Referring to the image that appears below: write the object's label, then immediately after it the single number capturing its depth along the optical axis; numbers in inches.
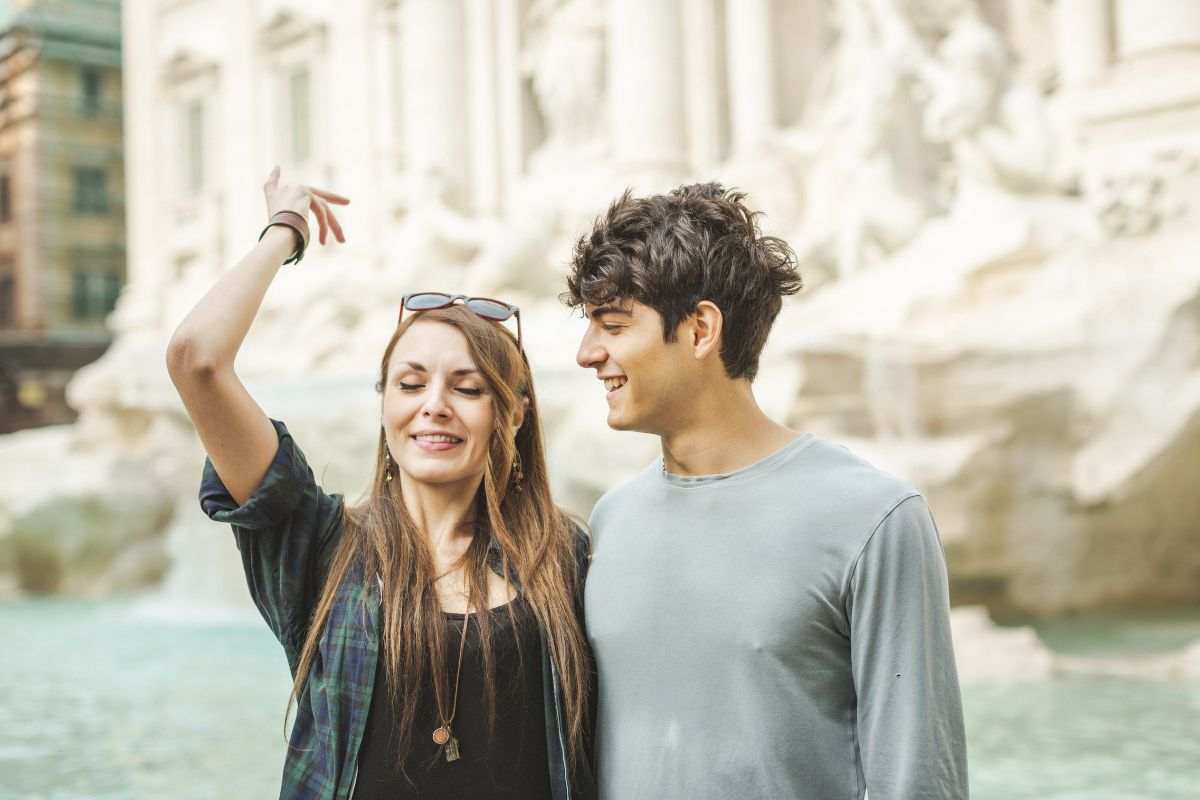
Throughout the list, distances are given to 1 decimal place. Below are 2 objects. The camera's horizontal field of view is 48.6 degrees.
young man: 59.9
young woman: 70.4
